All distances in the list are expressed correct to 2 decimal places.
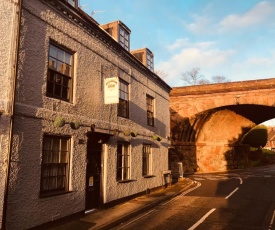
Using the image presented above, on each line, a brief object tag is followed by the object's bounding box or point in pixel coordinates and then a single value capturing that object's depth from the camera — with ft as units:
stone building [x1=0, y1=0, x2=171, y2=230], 20.61
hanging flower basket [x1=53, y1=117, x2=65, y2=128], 24.14
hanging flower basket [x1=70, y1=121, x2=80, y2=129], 26.32
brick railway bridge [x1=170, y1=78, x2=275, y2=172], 75.87
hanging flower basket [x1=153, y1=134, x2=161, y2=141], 46.21
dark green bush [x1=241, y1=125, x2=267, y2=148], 137.18
